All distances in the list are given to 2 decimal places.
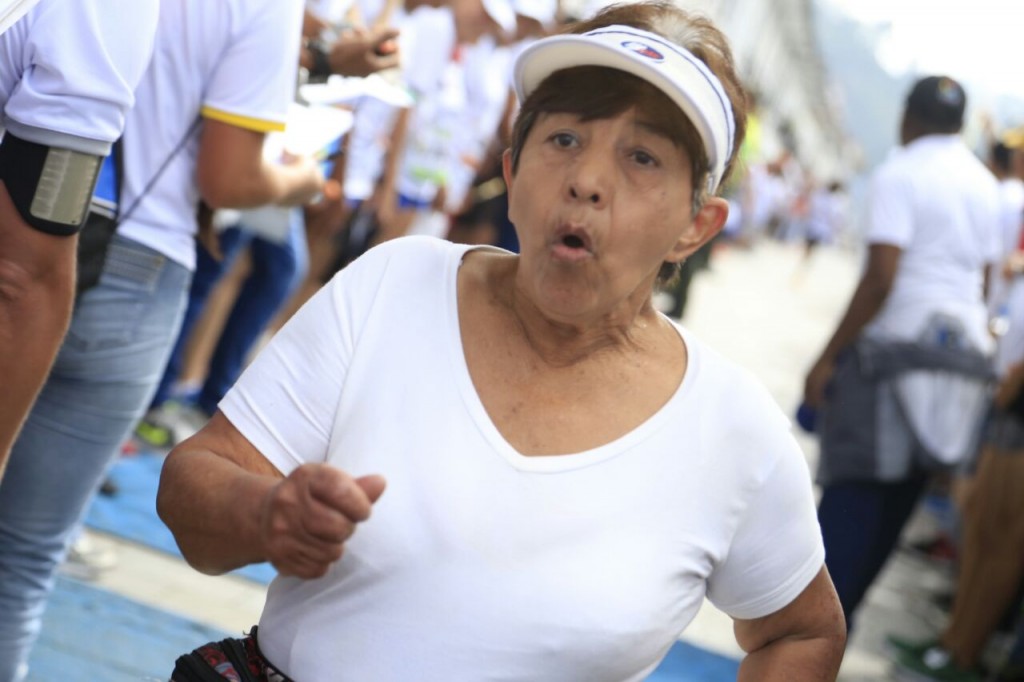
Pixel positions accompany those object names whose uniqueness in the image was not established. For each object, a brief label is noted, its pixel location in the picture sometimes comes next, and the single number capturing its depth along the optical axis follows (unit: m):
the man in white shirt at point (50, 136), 2.02
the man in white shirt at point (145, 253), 2.76
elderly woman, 1.78
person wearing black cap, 4.80
